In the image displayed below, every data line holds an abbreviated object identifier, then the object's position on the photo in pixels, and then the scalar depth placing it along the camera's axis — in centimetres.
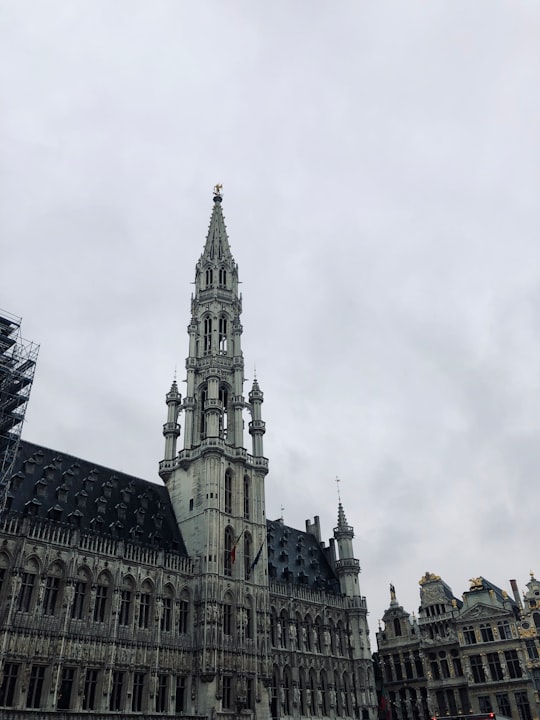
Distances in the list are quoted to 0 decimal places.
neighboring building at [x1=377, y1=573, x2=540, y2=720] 6712
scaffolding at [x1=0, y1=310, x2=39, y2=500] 4666
